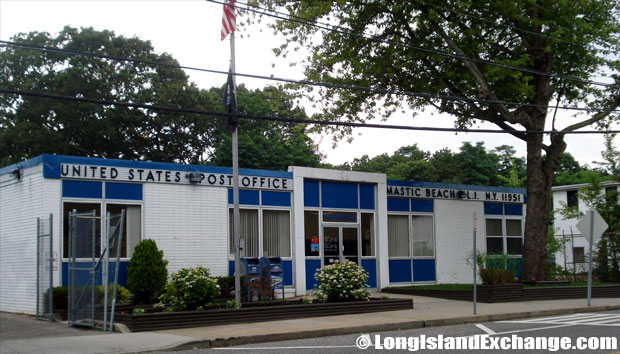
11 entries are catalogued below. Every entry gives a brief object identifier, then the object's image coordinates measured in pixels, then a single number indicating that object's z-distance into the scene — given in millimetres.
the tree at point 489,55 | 22656
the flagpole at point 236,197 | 16562
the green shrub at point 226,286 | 19344
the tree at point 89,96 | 42625
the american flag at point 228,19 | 16688
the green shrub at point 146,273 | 18047
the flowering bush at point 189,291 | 15305
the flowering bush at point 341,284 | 17688
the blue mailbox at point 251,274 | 18162
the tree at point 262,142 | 49000
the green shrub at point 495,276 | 21062
